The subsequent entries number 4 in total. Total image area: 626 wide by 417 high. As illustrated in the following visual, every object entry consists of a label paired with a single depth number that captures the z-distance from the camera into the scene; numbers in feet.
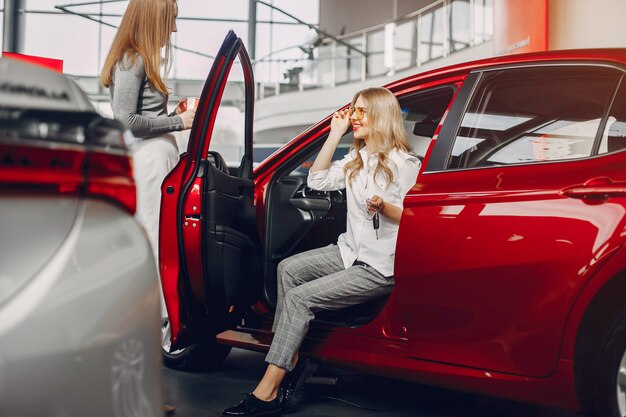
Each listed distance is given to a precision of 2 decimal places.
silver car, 3.40
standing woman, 9.96
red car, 7.50
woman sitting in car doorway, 9.51
